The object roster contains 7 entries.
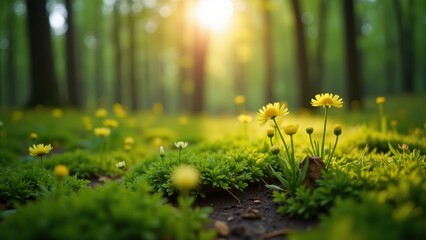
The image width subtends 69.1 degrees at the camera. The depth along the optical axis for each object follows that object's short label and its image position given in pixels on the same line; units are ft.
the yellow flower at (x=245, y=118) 11.22
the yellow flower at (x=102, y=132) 11.31
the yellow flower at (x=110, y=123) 12.53
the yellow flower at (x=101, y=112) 14.87
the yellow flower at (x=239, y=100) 13.63
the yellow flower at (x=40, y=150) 8.00
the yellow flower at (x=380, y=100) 11.19
